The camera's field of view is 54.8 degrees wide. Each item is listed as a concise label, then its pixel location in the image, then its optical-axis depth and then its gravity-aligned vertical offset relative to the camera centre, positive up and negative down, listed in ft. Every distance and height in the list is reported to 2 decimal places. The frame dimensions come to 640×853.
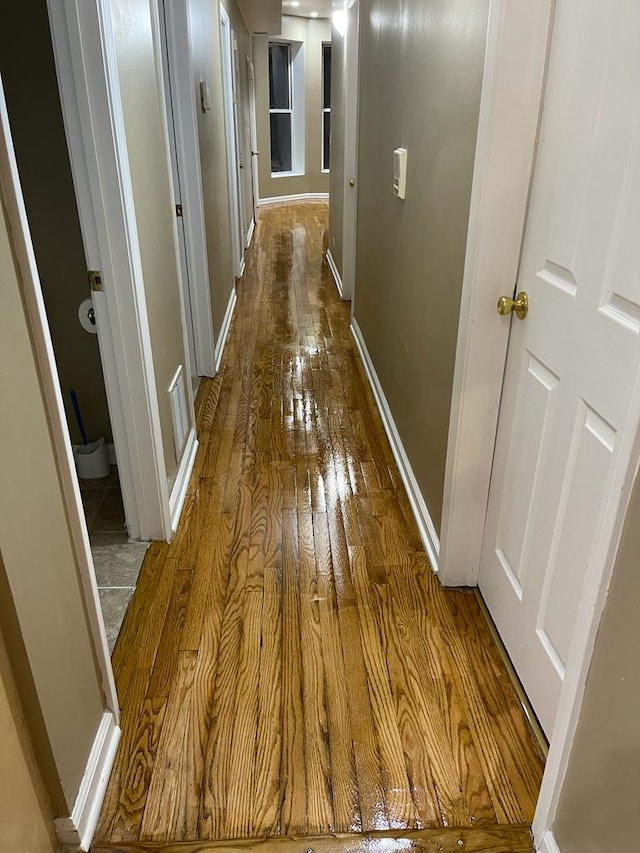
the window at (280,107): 31.07 +1.52
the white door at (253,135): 25.38 +0.16
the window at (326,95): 31.68 +2.08
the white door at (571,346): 3.43 -1.21
